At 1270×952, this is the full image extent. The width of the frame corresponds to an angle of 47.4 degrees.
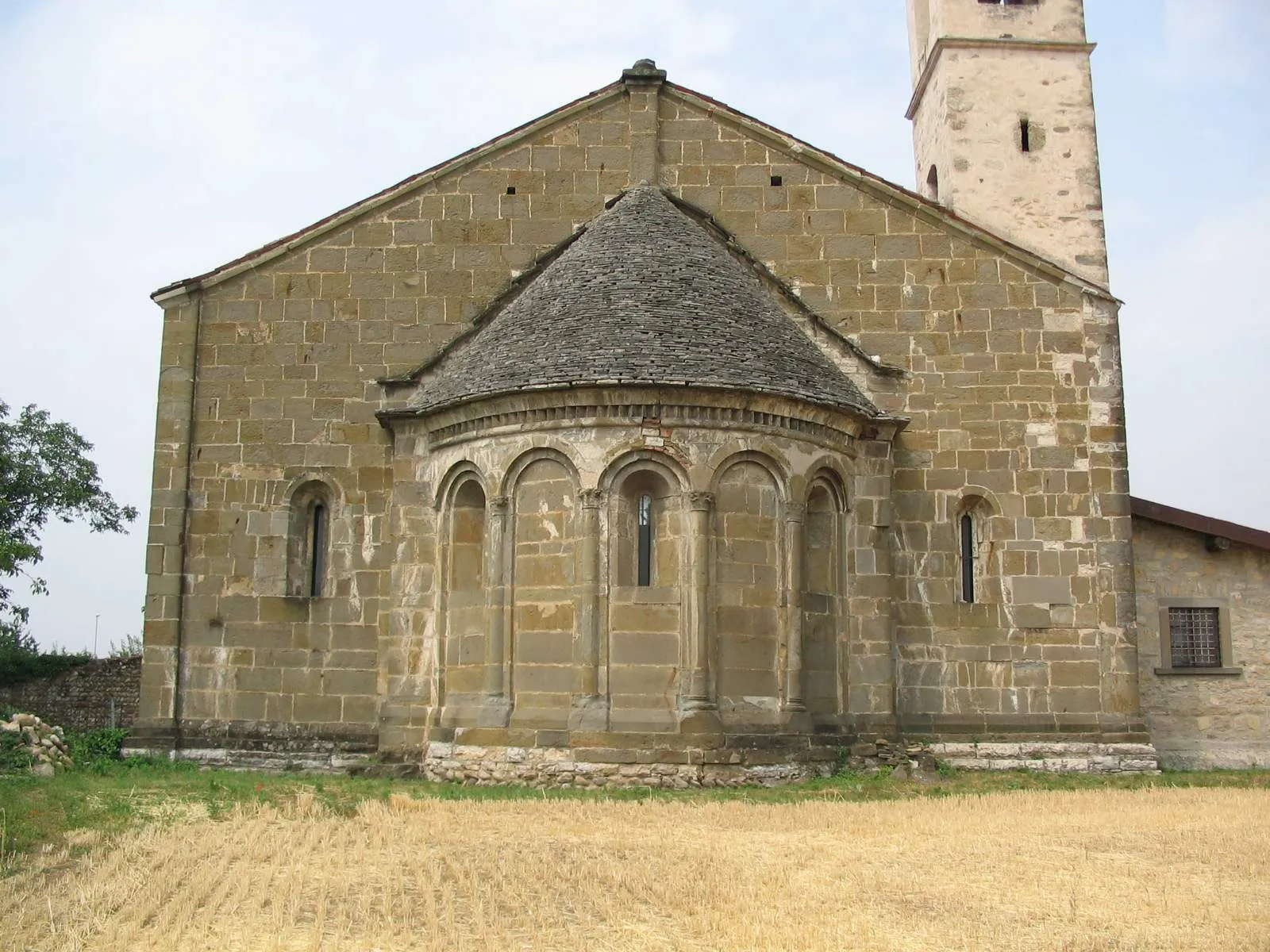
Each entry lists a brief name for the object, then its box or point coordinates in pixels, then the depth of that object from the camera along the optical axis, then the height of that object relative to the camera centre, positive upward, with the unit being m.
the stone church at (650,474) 16.83 +3.01
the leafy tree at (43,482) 30.12 +4.83
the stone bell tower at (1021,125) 22.08 +9.12
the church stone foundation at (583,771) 16.13 -0.66
